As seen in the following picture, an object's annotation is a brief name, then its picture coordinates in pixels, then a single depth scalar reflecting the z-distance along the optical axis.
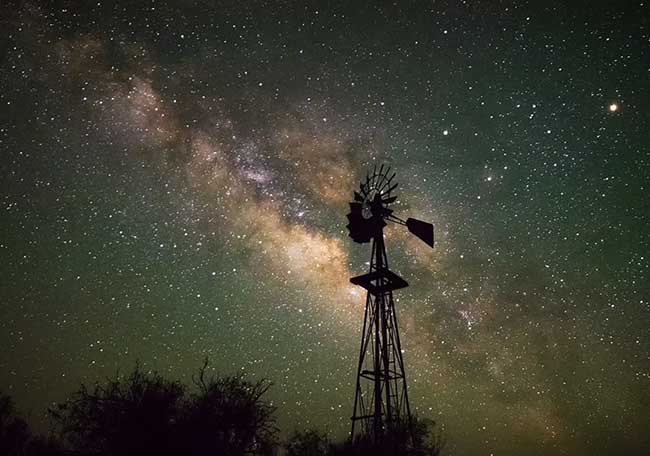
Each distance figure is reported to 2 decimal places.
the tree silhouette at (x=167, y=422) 14.95
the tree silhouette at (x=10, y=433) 24.05
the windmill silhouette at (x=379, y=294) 16.36
